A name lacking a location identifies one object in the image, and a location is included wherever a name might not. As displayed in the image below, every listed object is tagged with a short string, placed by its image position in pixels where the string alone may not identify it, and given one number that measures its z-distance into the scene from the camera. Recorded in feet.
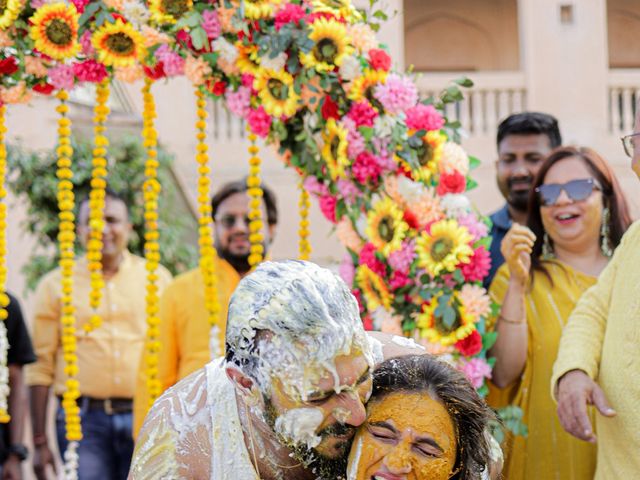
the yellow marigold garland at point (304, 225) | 13.60
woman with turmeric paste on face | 6.77
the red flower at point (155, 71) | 13.03
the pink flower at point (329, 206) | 13.26
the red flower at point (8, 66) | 13.01
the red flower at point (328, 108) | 12.75
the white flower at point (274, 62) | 12.48
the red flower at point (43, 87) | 13.31
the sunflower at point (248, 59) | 12.59
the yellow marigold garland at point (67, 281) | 13.69
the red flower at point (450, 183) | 12.64
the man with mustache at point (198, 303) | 15.25
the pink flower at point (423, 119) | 12.71
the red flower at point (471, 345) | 11.74
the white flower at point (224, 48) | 12.60
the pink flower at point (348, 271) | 13.29
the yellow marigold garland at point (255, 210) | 13.62
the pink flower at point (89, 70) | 12.98
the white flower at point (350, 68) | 12.51
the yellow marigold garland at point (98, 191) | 13.66
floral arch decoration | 12.30
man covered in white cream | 6.44
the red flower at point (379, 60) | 12.65
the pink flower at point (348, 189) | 12.96
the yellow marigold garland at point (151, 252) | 13.85
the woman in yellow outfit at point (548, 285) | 11.41
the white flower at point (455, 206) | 12.47
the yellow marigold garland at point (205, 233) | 13.69
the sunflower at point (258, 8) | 12.41
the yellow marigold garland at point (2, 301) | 13.73
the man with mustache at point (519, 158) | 13.79
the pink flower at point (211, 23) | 12.53
